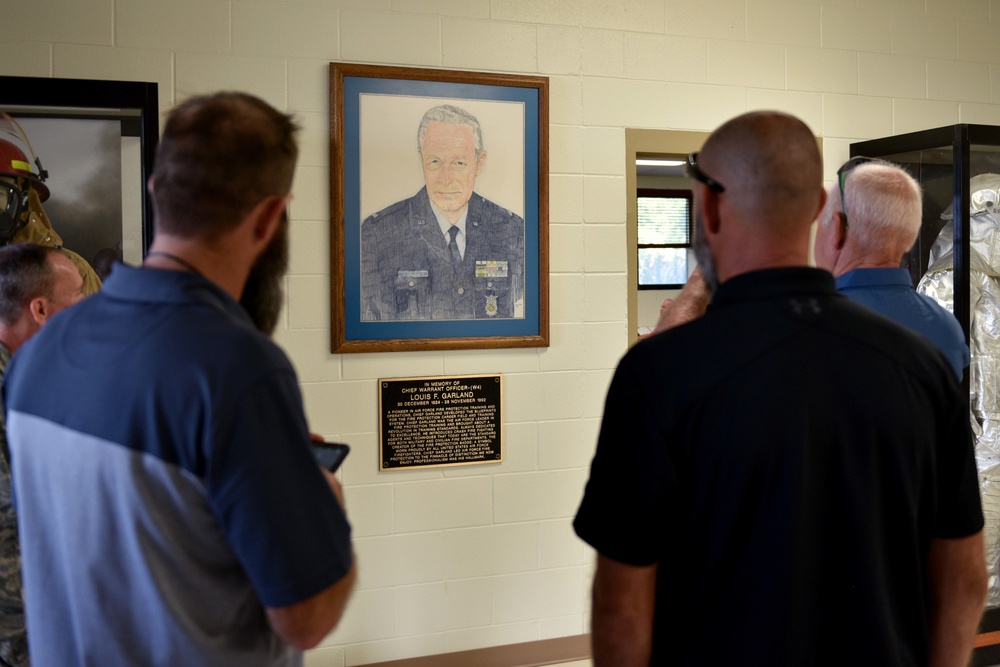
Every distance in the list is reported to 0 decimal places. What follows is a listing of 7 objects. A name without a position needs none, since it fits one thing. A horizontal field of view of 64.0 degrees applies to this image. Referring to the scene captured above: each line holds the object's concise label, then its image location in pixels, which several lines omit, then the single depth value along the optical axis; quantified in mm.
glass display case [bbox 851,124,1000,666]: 3328
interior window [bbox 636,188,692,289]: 7629
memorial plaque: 3301
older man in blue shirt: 2125
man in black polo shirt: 1213
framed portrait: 3219
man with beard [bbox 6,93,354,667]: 1073
